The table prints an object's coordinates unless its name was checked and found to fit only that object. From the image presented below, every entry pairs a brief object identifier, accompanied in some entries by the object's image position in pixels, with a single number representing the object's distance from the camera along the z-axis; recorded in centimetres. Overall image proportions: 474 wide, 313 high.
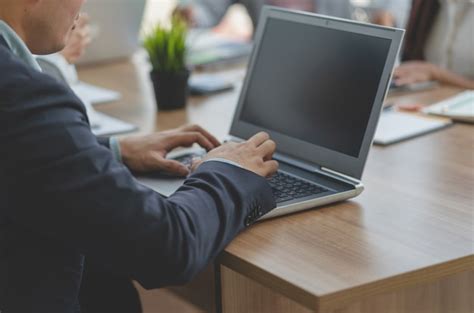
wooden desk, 170
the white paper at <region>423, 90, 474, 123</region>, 234
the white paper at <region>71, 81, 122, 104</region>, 270
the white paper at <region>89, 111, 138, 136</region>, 243
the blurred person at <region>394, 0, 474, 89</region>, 287
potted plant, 257
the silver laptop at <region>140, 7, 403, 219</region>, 195
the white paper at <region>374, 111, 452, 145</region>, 226
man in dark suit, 163
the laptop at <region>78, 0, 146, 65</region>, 308
